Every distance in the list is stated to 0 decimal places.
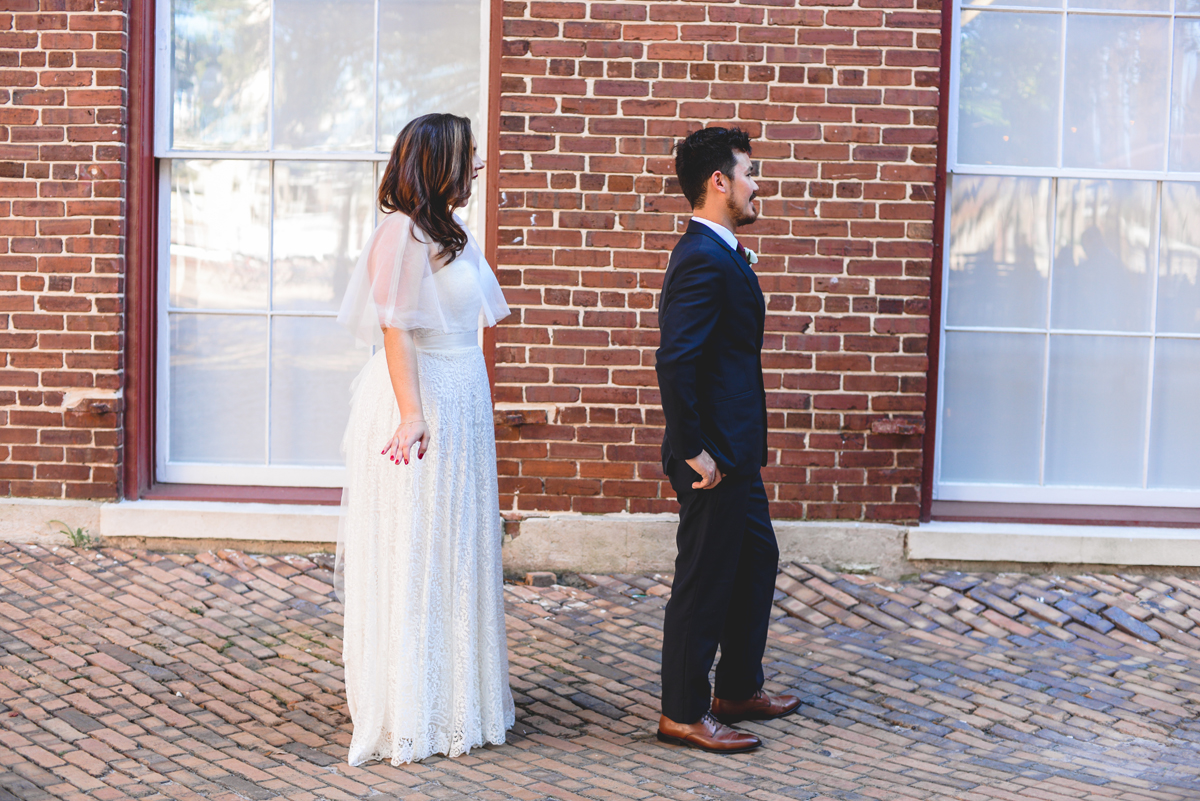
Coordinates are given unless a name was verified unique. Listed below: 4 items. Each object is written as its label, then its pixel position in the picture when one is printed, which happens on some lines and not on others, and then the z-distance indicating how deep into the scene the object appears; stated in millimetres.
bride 3520
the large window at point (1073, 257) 5602
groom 3609
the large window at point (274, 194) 5645
